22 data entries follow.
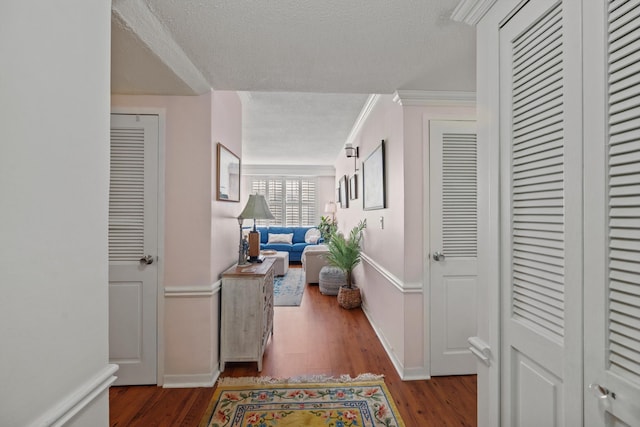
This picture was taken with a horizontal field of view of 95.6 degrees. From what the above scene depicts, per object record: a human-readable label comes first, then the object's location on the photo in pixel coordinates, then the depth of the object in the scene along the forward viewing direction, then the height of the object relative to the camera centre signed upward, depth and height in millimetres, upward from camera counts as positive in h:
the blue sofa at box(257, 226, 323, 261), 7293 -745
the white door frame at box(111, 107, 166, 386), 2217 -46
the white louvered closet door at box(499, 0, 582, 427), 808 +3
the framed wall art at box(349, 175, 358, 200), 4457 +434
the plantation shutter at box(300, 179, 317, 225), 8375 +332
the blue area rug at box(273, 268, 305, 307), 4333 -1298
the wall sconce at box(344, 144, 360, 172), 4317 +928
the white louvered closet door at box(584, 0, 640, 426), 667 -1
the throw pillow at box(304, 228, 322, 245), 7568 -590
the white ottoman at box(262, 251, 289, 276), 5774 -989
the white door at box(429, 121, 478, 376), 2355 -247
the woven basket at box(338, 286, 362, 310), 3943 -1157
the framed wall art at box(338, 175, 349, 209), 5406 +432
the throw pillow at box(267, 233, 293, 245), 7433 -642
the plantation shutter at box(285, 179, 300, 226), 8375 +327
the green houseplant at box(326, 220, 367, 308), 3953 -628
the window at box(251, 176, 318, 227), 8312 +439
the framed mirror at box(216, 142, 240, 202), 2436 +345
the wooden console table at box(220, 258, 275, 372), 2420 -880
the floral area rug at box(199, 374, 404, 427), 1831 -1304
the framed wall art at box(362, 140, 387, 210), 2854 +375
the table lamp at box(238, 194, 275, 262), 2750 -18
